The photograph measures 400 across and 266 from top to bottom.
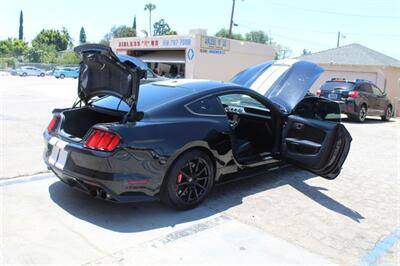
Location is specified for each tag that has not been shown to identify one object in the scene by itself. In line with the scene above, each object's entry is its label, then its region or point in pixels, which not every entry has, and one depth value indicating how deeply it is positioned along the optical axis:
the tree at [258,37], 90.31
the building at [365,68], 22.03
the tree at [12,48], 74.69
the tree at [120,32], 80.99
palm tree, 85.59
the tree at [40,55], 70.19
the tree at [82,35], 123.88
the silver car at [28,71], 48.35
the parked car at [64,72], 45.19
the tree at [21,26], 98.44
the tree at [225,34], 73.80
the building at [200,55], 27.95
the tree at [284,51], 70.35
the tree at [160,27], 101.19
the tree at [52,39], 82.62
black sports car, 4.00
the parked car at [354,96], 14.04
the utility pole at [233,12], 41.89
